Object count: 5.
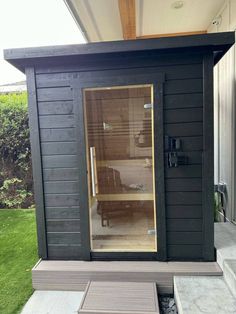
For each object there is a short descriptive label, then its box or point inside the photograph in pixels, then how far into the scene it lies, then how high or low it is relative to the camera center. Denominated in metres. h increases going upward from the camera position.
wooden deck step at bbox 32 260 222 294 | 2.34 -1.29
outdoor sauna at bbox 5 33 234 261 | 2.37 -0.06
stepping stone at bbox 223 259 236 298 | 1.99 -1.17
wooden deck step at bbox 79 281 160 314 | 2.01 -1.39
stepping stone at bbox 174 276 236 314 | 1.85 -1.30
